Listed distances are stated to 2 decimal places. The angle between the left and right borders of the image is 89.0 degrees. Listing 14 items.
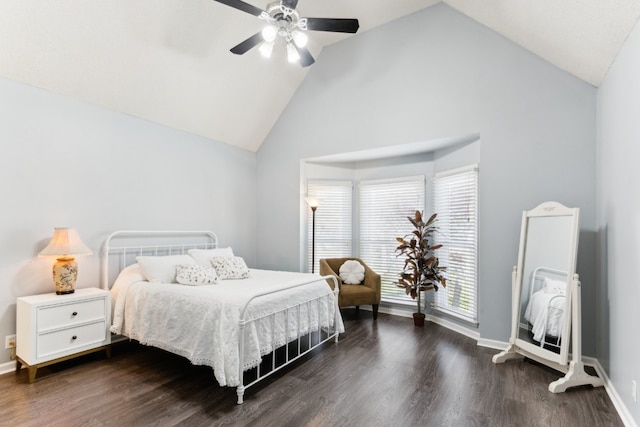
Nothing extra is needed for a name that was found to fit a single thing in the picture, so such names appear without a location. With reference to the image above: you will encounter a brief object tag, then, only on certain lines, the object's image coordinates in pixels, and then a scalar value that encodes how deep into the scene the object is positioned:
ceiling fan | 2.64
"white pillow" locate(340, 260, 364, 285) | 4.93
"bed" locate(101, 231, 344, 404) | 2.59
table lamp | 3.03
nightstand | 2.84
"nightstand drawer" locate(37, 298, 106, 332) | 2.89
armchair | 4.58
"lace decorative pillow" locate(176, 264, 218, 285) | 3.41
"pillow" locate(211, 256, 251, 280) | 3.87
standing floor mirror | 2.81
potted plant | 4.32
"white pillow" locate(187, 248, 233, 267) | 4.05
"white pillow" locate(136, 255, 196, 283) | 3.46
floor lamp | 5.08
